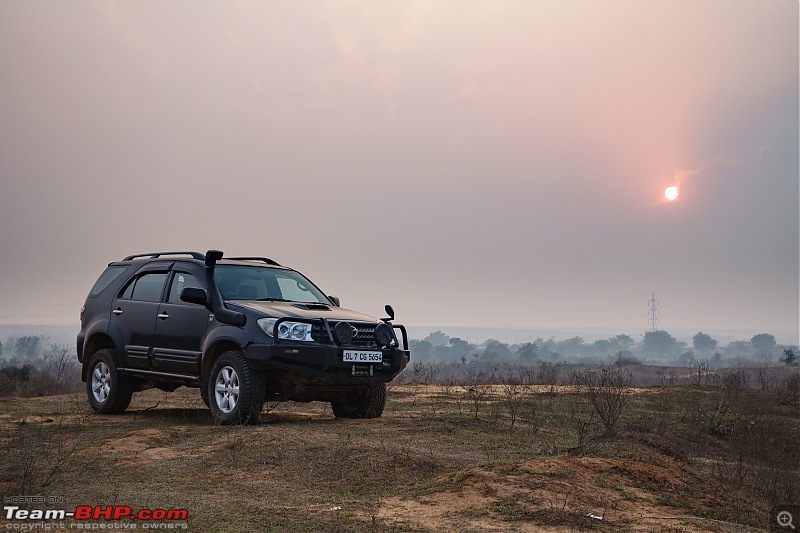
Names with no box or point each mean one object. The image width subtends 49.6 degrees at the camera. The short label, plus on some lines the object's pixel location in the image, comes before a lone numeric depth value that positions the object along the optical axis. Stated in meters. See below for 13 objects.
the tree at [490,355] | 164.00
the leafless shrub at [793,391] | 21.33
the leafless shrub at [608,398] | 12.34
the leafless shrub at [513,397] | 13.44
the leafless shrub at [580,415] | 10.78
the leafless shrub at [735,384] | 21.30
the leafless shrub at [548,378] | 24.27
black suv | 11.03
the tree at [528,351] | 175.75
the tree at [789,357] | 82.70
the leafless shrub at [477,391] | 15.49
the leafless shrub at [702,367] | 25.30
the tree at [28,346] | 183.00
